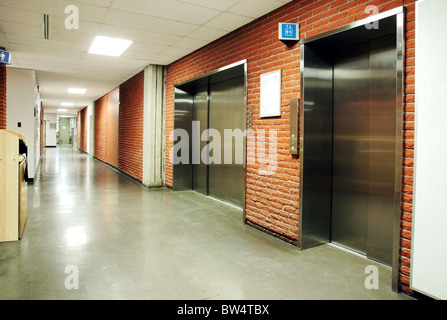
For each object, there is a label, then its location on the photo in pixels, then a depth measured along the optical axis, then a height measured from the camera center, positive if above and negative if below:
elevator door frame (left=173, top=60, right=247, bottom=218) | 7.12 +0.64
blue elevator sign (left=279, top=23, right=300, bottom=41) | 3.62 +1.33
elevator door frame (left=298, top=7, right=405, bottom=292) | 3.55 +0.16
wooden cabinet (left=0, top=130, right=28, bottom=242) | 3.70 -0.51
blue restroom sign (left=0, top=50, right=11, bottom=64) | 5.76 +1.63
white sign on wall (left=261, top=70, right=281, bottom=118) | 3.90 +0.68
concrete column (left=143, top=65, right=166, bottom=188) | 7.53 +0.45
